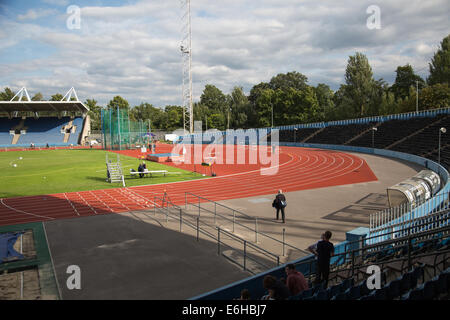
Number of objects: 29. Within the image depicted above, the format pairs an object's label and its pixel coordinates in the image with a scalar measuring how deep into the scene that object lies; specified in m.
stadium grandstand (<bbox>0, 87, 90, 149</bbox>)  70.82
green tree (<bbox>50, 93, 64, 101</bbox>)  120.31
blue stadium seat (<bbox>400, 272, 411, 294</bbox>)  5.63
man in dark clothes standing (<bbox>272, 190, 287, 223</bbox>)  13.22
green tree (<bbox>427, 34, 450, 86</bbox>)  62.31
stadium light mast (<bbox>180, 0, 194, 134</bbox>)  76.09
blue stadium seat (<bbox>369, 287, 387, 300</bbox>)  5.20
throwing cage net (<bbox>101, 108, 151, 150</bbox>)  56.56
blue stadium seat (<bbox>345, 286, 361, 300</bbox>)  5.58
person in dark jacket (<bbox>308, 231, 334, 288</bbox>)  7.02
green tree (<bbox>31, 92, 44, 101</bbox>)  131.38
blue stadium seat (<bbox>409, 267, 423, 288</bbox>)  5.74
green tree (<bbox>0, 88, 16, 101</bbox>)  115.49
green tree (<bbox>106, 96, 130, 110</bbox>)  124.38
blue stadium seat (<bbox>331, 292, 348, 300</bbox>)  5.50
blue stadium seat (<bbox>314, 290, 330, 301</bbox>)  5.52
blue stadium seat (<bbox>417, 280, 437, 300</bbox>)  4.90
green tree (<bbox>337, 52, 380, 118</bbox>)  74.38
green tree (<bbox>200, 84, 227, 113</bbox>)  126.88
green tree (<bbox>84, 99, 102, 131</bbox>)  117.00
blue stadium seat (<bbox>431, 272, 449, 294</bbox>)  5.07
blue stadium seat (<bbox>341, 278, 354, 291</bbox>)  6.09
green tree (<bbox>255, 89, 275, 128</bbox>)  89.44
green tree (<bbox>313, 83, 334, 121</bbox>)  83.96
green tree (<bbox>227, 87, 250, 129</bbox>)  102.44
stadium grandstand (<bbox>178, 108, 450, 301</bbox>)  5.33
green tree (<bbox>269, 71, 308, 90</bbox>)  108.62
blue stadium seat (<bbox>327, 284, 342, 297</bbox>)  5.89
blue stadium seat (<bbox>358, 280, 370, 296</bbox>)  5.72
